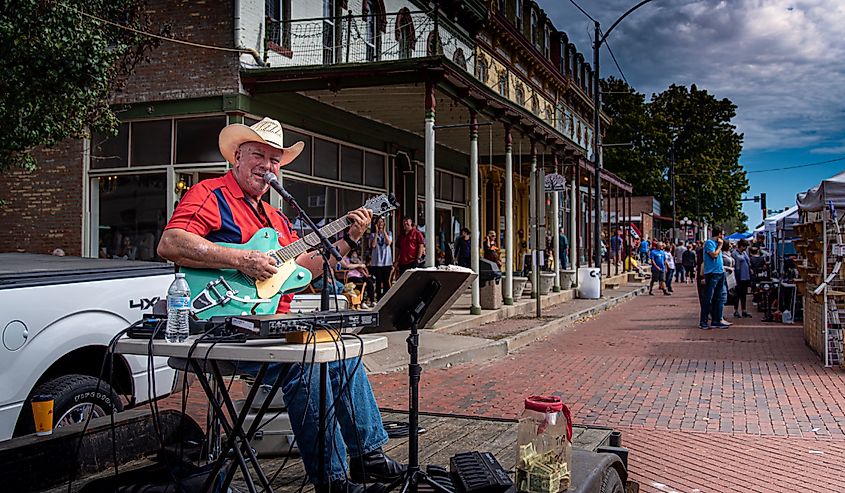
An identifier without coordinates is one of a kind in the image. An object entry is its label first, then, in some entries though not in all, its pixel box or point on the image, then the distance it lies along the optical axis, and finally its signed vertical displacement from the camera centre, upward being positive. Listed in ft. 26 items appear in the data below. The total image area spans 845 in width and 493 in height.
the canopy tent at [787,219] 68.80 +3.99
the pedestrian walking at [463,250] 54.08 +0.91
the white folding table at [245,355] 9.43 -1.18
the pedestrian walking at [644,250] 130.42 +2.08
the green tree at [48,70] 30.89 +8.32
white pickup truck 14.64 -1.37
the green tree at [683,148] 186.09 +28.67
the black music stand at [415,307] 12.33 -0.77
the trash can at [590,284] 69.21 -2.01
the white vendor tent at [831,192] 34.73 +3.23
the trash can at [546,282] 62.82 -1.64
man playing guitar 11.51 +0.16
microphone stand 10.96 +0.03
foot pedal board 10.80 -3.18
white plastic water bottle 10.37 -0.69
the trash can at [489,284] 49.44 -1.44
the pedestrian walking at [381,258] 48.47 +0.30
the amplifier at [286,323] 9.66 -0.80
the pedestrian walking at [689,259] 97.19 +0.38
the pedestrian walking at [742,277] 57.98 -1.17
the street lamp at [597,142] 75.31 +12.52
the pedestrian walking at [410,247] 48.73 +1.02
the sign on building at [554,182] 53.31 +5.67
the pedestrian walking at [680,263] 106.36 -0.14
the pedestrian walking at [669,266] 85.87 -0.46
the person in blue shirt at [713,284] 46.85 -1.41
